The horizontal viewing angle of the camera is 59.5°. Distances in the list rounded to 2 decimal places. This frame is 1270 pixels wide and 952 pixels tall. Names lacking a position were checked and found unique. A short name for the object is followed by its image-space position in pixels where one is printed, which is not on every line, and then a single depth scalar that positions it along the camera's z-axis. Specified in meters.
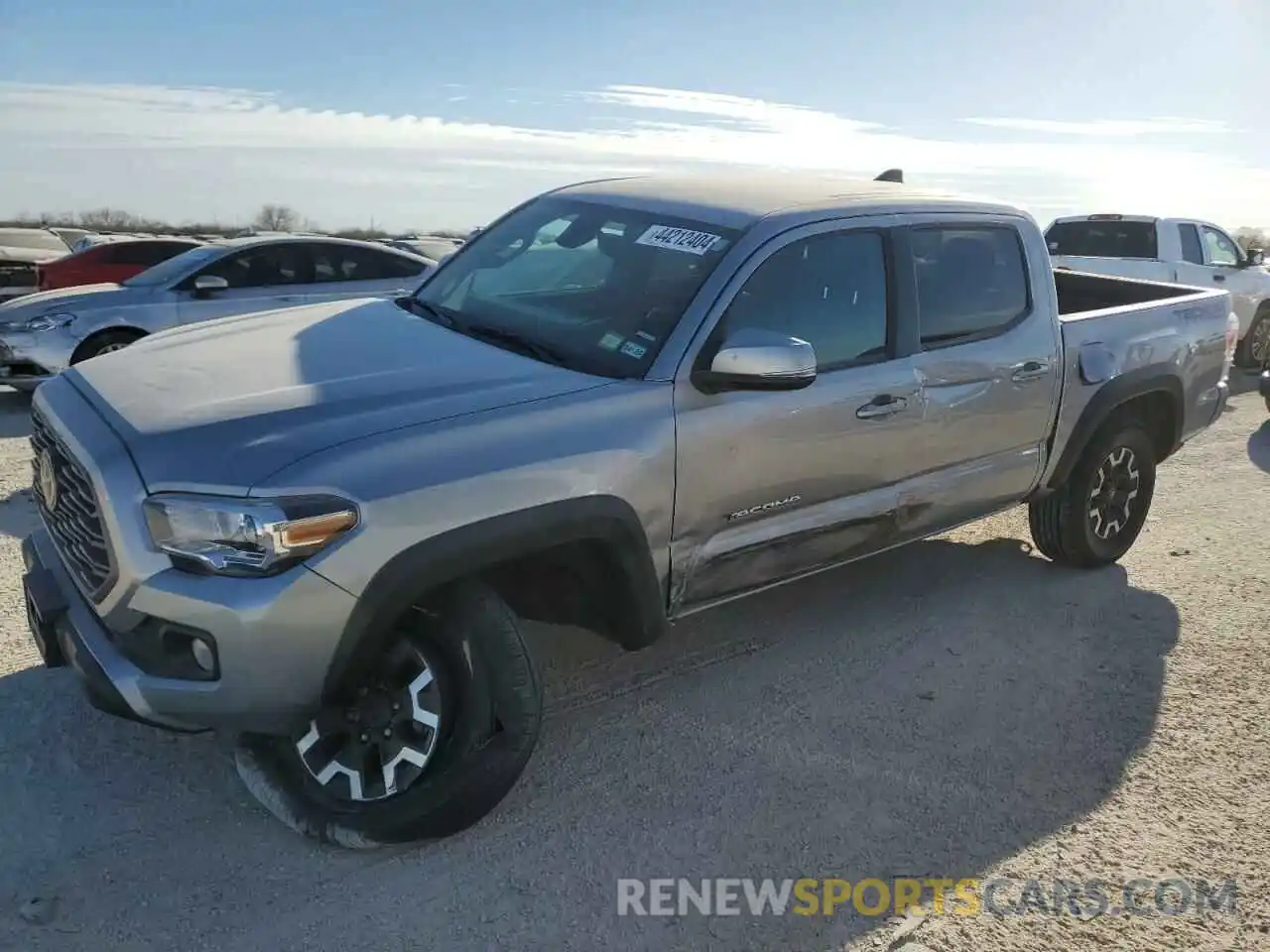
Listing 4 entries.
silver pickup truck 2.89
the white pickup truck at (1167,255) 12.24
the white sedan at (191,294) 8.80
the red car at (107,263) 12.17
